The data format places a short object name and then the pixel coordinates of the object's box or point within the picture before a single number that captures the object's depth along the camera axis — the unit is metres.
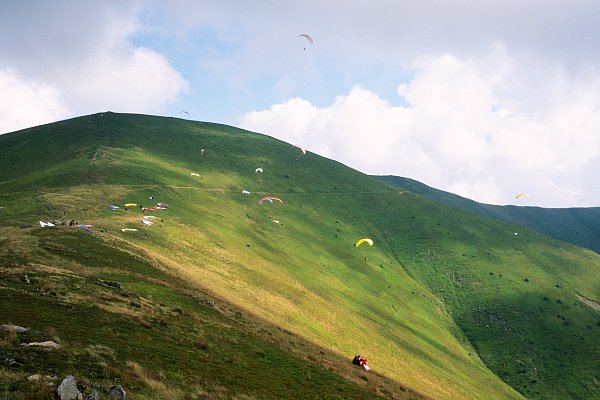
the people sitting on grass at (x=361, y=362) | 36.06
